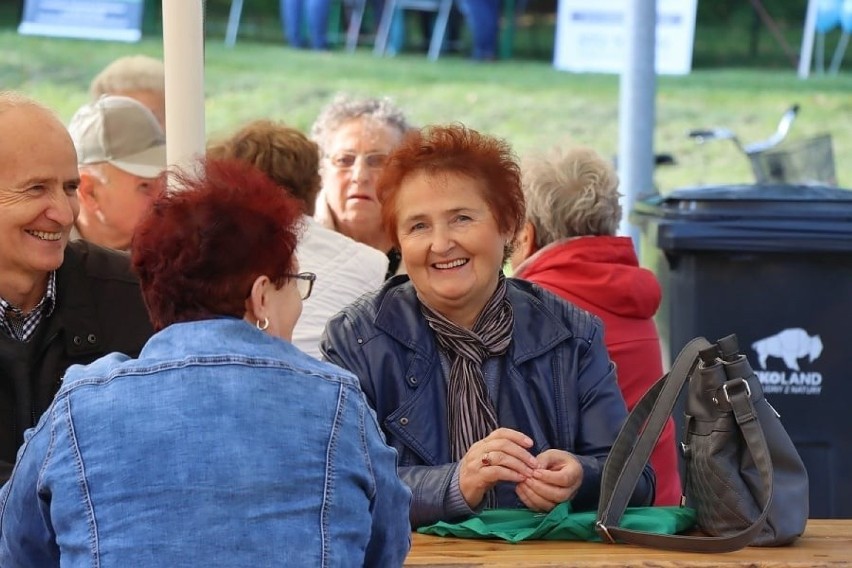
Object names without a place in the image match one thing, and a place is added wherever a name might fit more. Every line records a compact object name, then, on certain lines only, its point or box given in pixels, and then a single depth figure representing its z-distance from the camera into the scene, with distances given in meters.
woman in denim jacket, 3.87
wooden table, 5.10
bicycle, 13.25
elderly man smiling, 5.83
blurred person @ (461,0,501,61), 28.58
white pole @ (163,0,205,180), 6.48
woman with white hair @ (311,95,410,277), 9.94
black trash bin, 9.58
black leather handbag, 5.35
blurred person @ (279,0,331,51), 29.08
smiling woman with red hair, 5.84
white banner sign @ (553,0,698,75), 23.57
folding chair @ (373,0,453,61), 28.75
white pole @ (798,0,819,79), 30.34
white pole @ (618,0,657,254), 12.97
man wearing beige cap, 8.65
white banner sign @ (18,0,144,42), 26.46
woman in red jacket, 7.67
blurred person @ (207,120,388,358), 8.00
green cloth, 5.47
